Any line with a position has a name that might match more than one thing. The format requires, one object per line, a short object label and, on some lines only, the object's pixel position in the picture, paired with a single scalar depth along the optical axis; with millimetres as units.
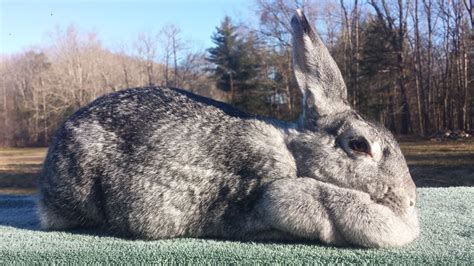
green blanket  952
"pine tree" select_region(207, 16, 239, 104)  19259
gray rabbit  1005
